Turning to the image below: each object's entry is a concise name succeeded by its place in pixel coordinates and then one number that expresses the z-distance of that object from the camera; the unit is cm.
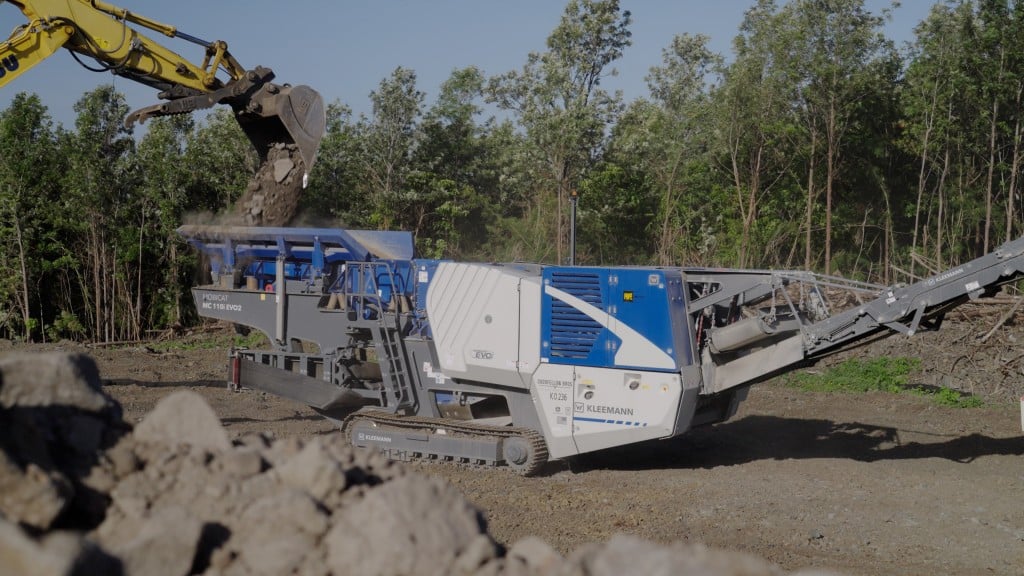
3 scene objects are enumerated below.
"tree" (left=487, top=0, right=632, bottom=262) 2611
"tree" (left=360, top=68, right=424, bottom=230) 2695
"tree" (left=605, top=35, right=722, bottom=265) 2559
